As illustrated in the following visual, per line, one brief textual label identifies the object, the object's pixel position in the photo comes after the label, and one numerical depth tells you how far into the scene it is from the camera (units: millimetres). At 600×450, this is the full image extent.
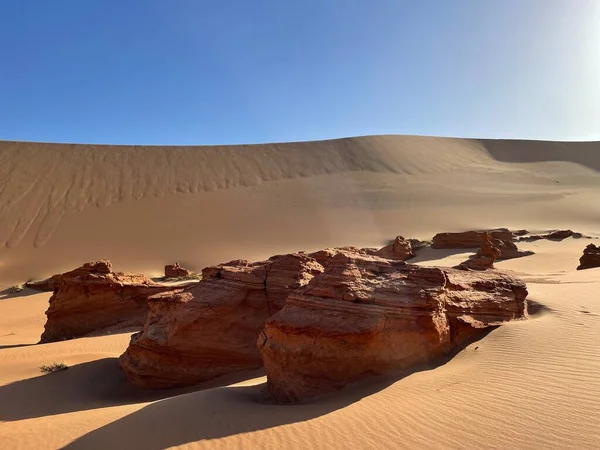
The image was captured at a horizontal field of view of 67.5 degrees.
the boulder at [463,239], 23969
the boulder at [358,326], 5449
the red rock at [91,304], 12203
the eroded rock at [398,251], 22234
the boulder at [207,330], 7547
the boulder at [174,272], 22045
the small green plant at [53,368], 8125
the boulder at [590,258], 15512
